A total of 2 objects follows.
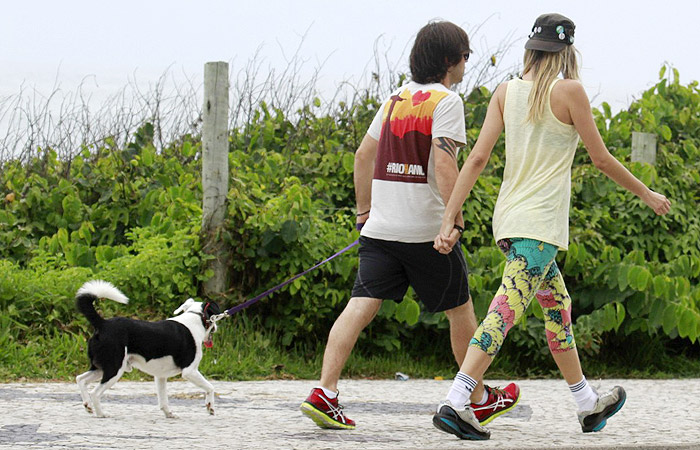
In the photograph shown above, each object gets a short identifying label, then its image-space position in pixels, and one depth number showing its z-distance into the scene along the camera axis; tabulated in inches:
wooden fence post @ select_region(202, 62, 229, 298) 636.1
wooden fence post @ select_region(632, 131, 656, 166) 829.8
